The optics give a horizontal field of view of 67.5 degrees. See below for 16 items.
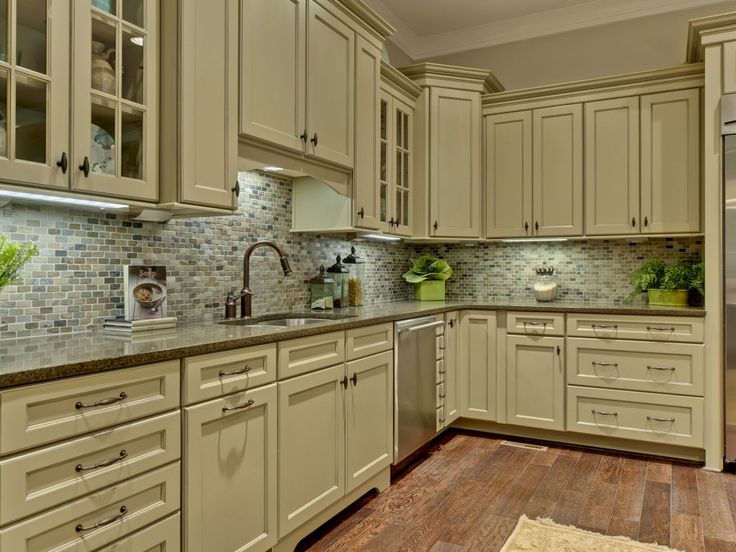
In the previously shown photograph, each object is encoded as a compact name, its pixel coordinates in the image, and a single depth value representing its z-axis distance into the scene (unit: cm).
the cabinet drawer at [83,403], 123
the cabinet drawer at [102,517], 126
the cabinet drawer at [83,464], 123
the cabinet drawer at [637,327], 324
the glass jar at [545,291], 396
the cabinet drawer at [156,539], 148
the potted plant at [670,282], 351
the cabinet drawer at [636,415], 325
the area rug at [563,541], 223
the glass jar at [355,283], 361
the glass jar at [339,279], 338
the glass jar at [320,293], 327
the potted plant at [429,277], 420
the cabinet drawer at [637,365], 324
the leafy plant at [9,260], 150
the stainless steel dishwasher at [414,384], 298
